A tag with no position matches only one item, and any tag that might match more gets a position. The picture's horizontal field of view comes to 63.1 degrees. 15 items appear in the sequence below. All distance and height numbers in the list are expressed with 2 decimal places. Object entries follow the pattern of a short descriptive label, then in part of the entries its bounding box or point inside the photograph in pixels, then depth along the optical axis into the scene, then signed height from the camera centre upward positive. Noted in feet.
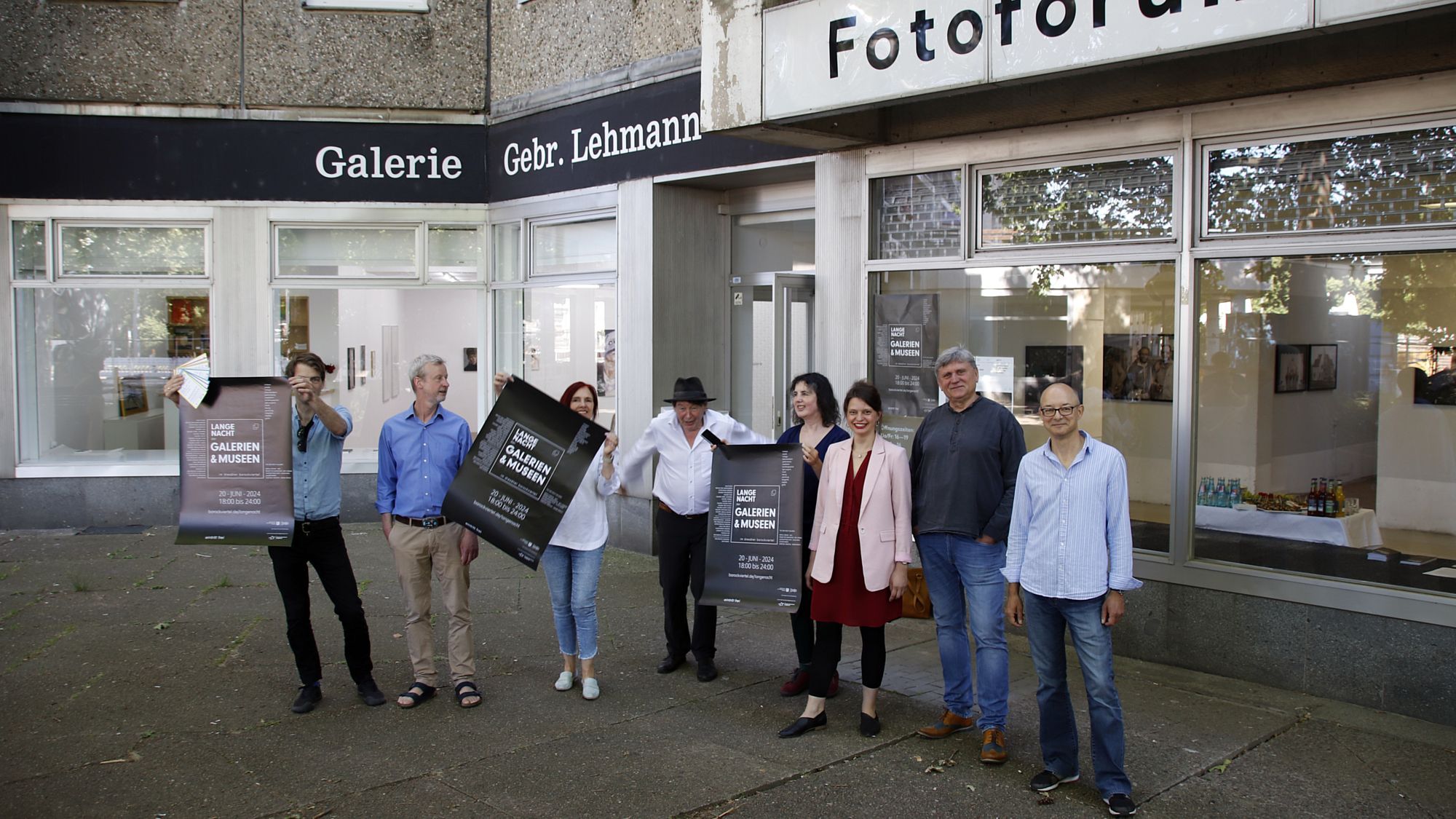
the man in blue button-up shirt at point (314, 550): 20.59 -3.22
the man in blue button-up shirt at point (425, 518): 20.66 -2.67
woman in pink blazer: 18.67 -2.84
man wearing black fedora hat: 21.95 -2.38
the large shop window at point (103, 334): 39.93 +1.07
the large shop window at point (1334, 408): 20.90 -0.76
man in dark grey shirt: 18.25 -2.47
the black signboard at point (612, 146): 32.40 +6.65
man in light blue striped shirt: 15.94 -2.64
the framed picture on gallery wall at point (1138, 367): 23.61 +0.02
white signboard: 18.25 +5.76
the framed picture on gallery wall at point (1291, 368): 22.88 +0.00
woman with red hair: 21.17 -3.44
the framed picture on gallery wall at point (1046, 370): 25.52 -0.05
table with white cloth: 21.84 -2.99
